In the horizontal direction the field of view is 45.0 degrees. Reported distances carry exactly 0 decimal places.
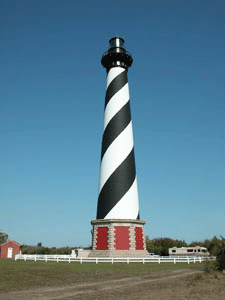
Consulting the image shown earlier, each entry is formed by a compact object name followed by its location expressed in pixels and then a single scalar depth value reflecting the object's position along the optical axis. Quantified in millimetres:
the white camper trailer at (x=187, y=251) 45188
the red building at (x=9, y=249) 45156
